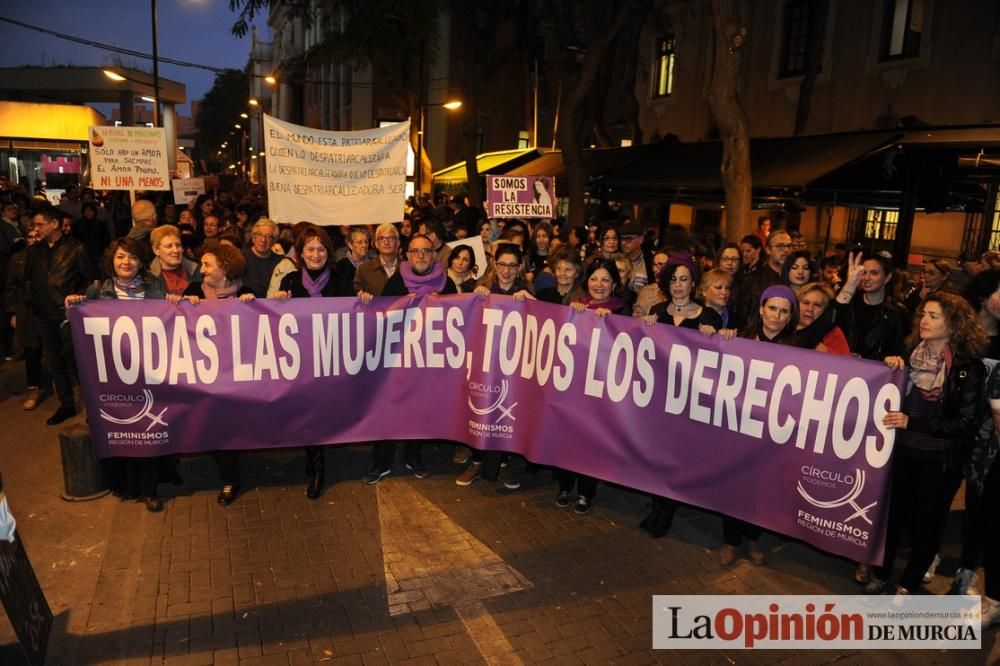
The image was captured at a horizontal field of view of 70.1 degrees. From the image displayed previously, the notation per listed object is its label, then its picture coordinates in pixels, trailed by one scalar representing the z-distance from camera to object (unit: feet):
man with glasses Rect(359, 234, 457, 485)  18.88
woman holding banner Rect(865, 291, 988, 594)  13.21
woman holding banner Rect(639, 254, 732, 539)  16.70
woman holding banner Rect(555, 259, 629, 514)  17.94
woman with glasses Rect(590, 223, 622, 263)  28.60
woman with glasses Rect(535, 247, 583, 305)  18.78
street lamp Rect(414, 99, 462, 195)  78.22
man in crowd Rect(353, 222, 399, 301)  20.16
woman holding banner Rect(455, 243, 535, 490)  19.01
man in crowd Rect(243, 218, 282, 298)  22.68
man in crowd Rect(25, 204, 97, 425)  22.97
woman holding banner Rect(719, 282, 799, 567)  15.74
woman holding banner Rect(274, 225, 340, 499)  18.79
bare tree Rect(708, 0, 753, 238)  33.06
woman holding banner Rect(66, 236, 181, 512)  17.51
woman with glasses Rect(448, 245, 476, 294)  20.25
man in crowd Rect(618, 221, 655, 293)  26.99
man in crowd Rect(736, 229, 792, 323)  23.40
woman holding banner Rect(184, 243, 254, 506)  17.60
